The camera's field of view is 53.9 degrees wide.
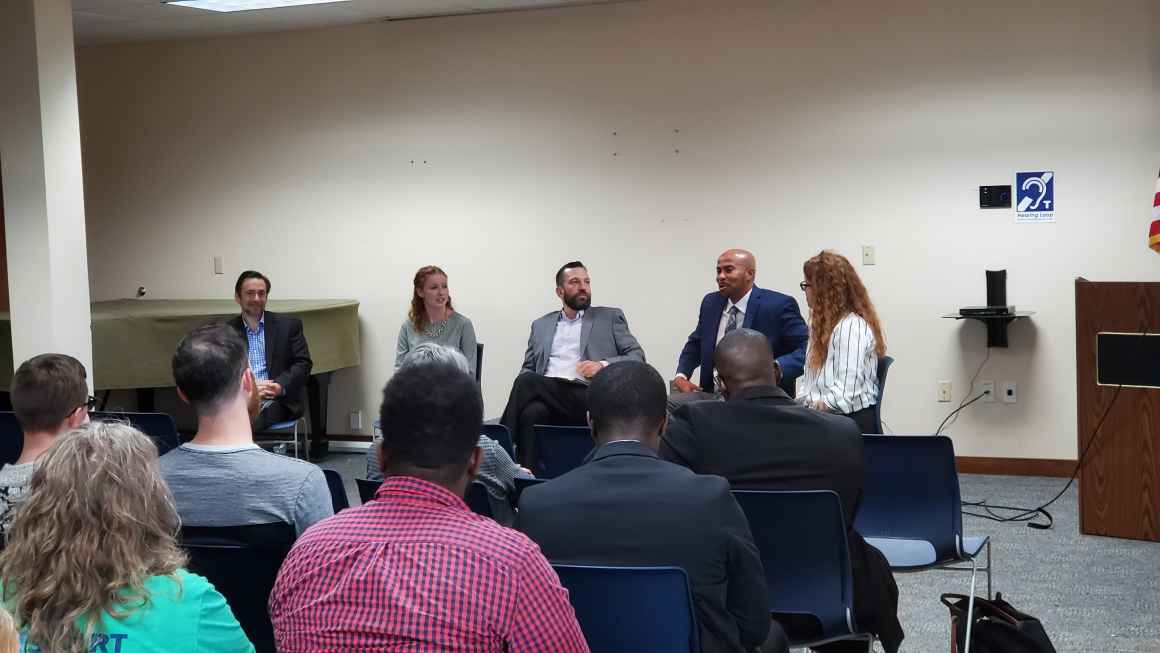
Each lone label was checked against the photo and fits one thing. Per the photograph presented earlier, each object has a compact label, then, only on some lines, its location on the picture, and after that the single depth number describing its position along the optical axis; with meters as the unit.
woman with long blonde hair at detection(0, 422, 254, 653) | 1.72
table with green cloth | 6.75
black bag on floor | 2.93
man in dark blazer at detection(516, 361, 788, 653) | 2.25
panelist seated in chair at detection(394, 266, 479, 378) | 7.01
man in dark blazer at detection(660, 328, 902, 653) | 3.10
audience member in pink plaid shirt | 1.67
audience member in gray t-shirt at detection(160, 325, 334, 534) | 2.58
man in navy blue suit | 5.88
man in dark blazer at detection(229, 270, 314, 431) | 6.76
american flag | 5.42
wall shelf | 6.87
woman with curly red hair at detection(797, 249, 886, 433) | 5.18
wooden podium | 5.16
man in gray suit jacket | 6.25
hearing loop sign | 6.83
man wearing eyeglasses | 3.08
